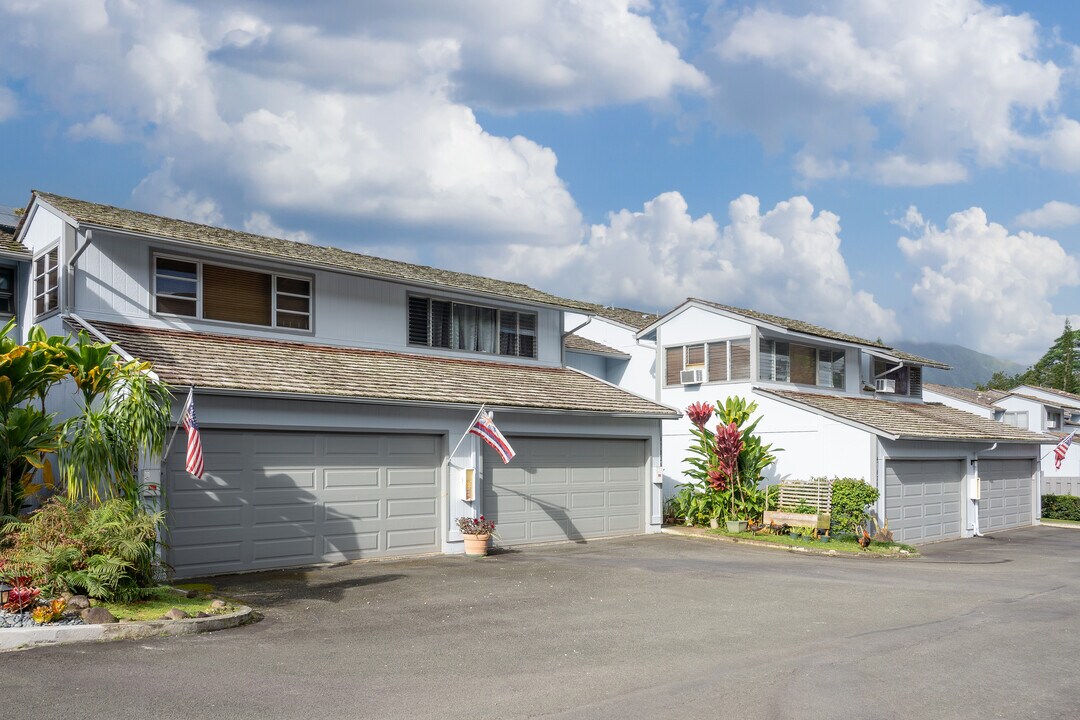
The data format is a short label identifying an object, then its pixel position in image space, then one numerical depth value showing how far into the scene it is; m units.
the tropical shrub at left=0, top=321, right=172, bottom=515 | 12.43
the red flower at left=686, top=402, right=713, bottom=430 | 24.88
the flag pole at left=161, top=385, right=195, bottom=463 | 14.10
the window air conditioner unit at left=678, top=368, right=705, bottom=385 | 28.42
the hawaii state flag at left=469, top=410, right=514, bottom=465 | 18.02
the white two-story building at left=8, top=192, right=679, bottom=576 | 15.74
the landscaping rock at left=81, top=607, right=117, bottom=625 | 10.04
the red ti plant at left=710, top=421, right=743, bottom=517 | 24.39
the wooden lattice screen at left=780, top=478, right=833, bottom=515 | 23.70
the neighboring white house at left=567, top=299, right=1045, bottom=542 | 25.20
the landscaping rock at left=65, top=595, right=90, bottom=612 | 10.40
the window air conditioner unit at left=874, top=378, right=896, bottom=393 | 31.83
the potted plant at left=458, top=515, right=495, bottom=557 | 18.39
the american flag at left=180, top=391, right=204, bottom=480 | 13.42
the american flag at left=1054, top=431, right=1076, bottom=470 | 32.47
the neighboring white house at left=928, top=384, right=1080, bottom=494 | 48.59
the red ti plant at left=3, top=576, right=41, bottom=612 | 10.05
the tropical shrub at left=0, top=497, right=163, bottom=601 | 10.80
